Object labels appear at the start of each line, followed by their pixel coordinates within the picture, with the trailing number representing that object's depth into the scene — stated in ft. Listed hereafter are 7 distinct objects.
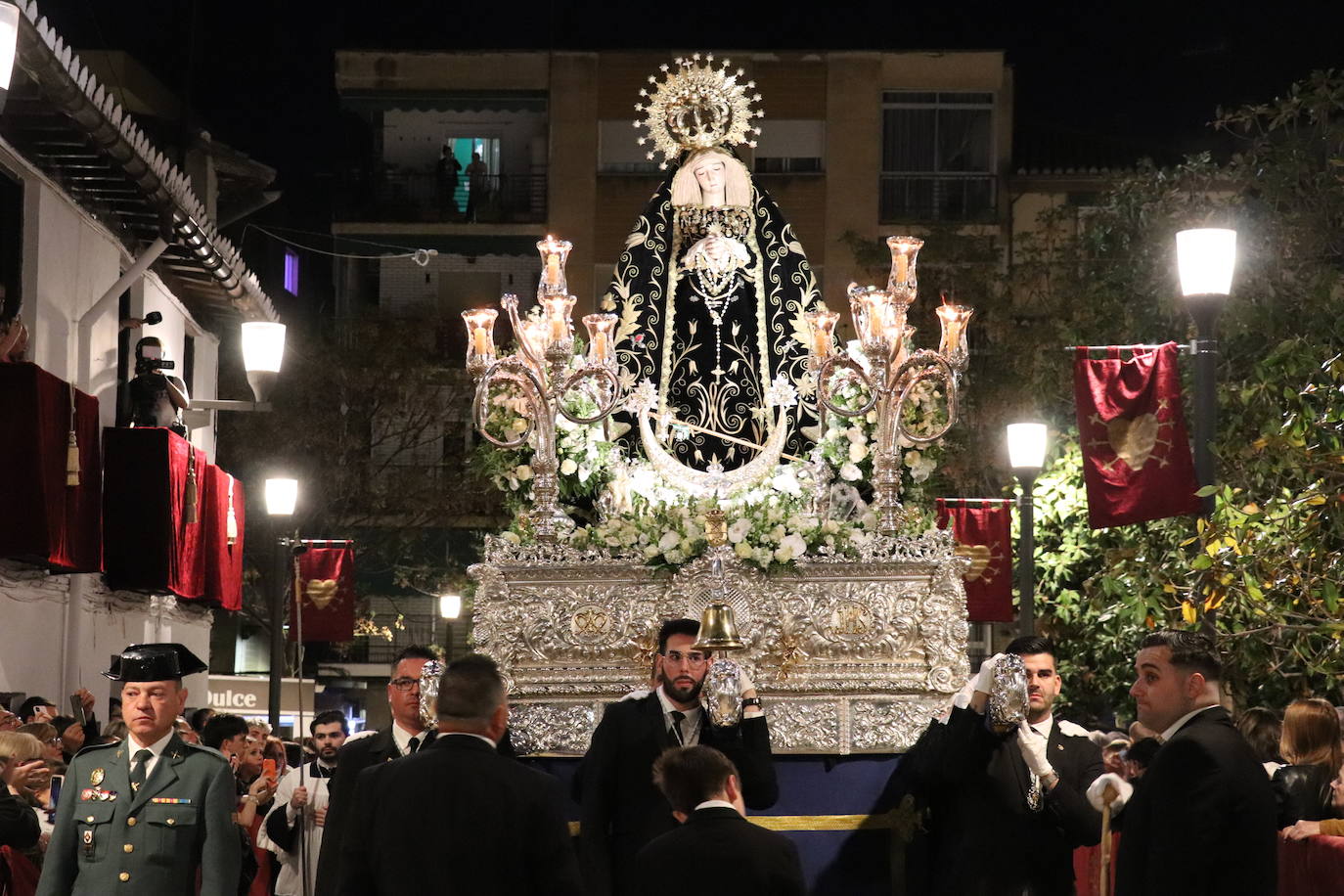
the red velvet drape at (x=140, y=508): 53.42
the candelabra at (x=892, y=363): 34.71
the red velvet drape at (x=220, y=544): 62.39
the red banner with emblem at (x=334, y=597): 69.92
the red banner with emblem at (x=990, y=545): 63.31
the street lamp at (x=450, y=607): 97.66
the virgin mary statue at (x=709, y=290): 38.11
